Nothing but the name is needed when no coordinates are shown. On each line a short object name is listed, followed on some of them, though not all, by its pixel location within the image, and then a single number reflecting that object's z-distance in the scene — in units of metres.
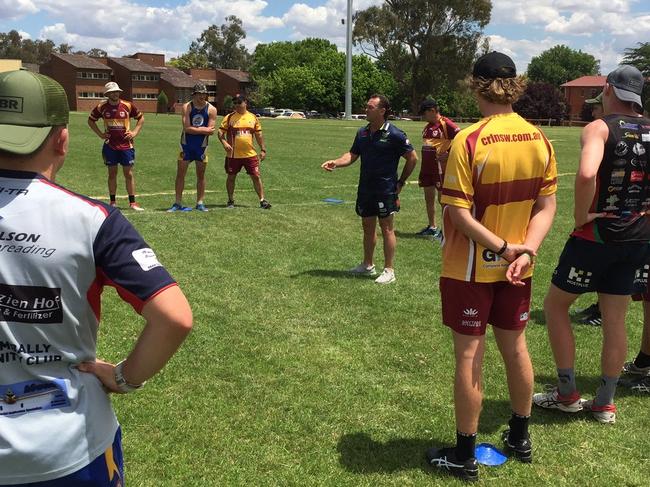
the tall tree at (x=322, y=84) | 89.81
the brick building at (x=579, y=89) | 104.44
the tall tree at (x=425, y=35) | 68.69
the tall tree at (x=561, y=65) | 125.25
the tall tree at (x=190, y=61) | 118.56
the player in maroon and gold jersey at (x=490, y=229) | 3.08
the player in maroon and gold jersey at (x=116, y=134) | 10.25
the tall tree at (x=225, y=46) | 122.44
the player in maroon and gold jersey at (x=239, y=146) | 11.18
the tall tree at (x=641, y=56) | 68.84
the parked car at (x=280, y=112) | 83.44
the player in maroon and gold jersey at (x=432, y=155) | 9.48
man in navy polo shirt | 6.86
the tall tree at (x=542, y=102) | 81.25
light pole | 57.49
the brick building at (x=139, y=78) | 83.19
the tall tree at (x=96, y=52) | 117.25
